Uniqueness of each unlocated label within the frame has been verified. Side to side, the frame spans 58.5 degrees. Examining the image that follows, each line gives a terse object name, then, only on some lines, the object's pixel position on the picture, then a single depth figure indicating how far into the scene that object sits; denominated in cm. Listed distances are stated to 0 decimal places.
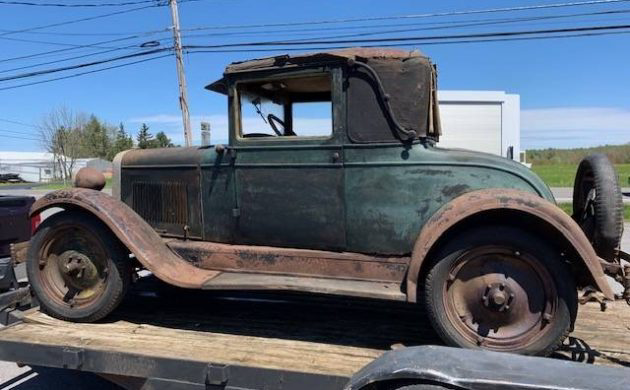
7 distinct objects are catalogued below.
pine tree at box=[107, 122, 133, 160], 6619
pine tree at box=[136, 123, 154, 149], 6647
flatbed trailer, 275
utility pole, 2028
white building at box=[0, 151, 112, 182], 6091
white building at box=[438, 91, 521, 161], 2616
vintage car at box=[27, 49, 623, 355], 306
